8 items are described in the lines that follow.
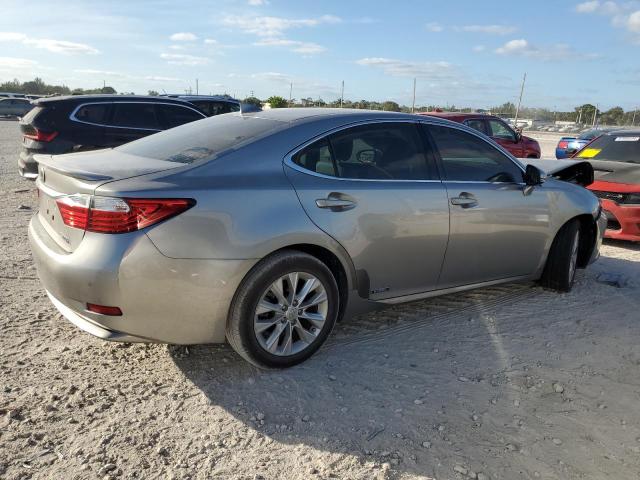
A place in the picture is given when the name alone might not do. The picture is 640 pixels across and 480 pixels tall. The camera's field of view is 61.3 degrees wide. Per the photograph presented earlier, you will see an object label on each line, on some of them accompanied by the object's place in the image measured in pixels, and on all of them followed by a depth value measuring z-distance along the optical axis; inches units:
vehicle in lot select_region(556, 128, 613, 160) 624.8
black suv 318.7
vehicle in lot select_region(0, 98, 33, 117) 1395.2
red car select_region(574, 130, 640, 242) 268.2
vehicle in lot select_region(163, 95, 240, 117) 543.8
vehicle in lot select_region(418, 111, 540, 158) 457.7
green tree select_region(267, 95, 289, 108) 1353.8
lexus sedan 111.1
